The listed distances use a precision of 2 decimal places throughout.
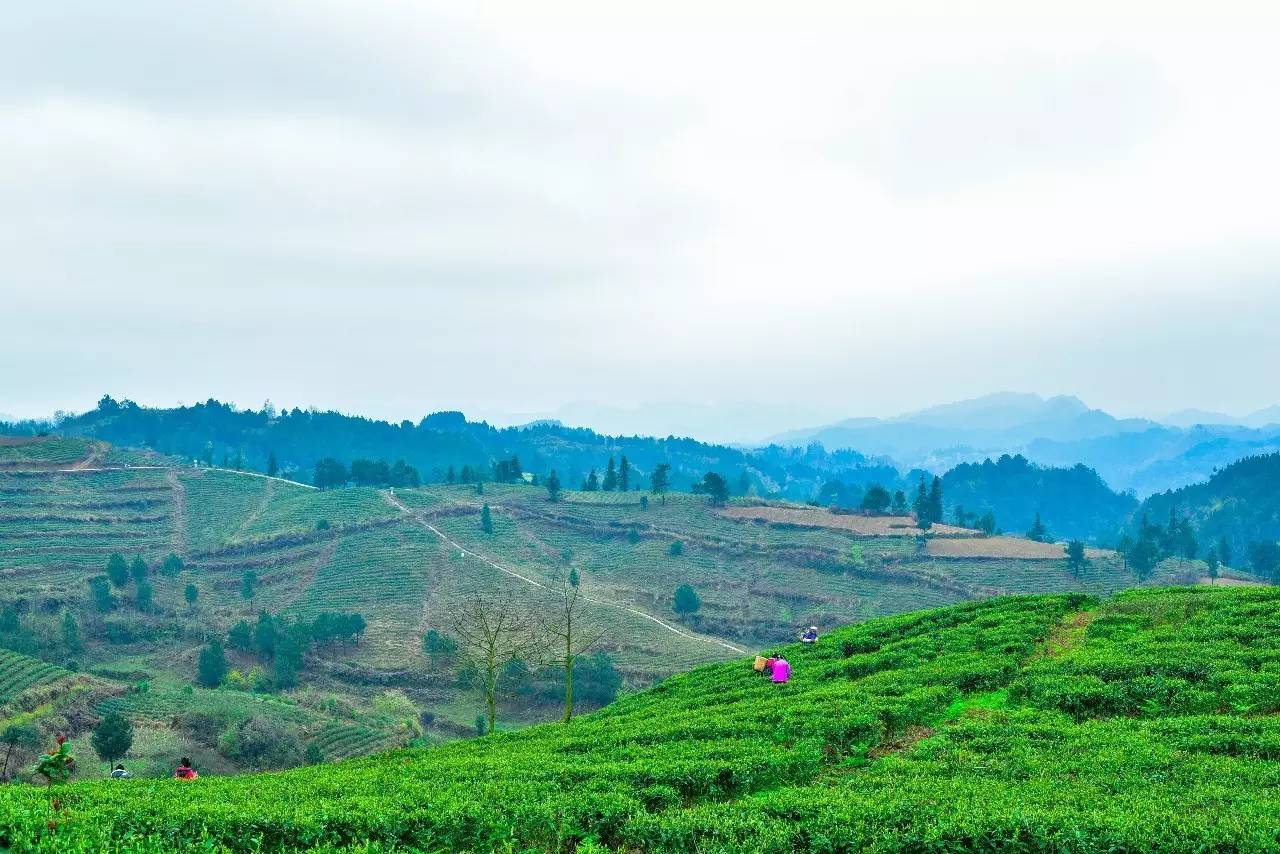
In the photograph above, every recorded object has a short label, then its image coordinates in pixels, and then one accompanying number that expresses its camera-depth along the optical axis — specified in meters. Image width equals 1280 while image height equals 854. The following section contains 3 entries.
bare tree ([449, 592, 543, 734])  86.25
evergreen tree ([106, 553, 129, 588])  111.75
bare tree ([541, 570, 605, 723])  93.00
